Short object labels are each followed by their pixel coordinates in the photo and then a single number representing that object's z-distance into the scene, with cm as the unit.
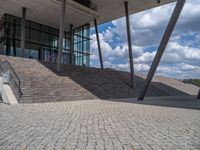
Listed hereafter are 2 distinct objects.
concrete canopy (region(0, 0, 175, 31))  1760
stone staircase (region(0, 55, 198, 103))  1035
